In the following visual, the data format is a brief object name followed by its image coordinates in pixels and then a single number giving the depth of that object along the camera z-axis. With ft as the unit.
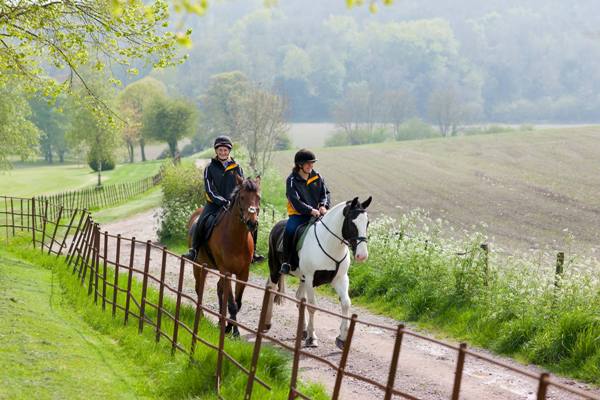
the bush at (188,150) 394.62
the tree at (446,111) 435.12
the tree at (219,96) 379.35
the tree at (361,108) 480.64
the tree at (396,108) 481.05
